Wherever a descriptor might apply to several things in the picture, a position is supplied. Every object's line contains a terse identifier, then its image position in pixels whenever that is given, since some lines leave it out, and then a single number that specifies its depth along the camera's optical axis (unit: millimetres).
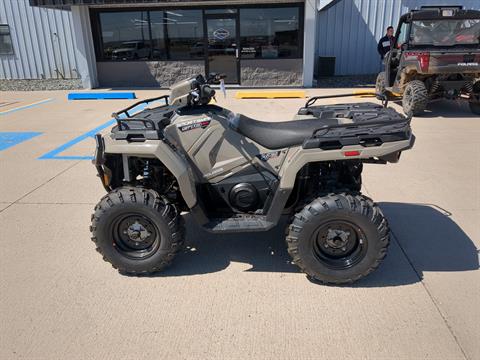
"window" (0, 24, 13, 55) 15609
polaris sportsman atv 2893
